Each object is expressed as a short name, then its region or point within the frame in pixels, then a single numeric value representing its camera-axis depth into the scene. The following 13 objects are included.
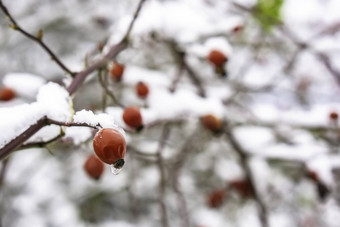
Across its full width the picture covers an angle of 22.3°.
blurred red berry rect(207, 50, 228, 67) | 0.54
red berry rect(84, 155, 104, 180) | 0.52
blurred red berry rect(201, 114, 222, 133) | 0.54
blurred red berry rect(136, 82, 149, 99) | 0.54
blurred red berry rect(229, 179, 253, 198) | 0.67
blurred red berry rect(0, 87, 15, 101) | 0.52
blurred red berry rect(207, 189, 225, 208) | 0.68
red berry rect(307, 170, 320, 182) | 0.58
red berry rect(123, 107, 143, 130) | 0.47
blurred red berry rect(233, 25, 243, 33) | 0.63
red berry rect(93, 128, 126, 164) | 0.39
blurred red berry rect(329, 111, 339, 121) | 0.57
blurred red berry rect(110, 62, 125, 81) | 0.54
